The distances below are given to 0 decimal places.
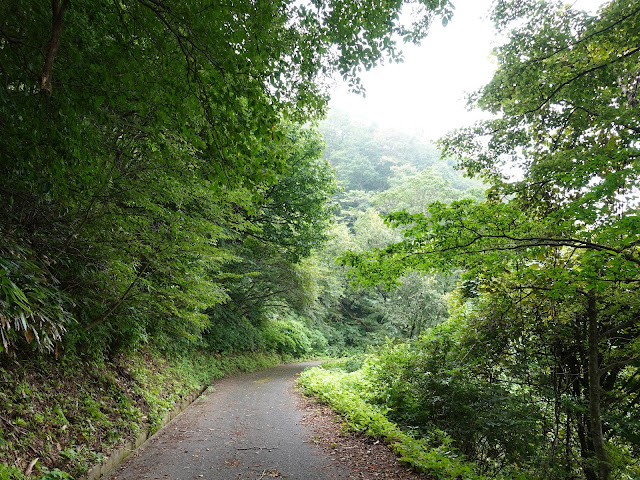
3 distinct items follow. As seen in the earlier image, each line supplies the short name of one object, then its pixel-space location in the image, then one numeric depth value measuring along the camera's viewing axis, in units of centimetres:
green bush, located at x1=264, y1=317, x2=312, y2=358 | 1948
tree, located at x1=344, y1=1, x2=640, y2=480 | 408
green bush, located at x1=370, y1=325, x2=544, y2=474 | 547
